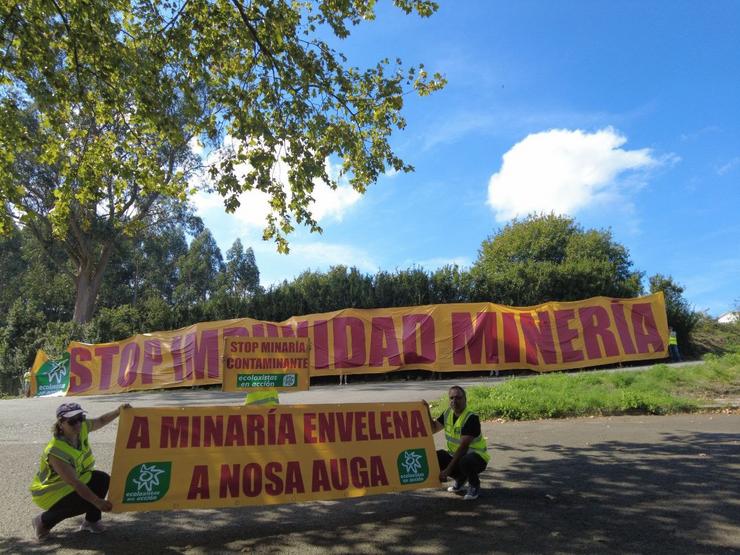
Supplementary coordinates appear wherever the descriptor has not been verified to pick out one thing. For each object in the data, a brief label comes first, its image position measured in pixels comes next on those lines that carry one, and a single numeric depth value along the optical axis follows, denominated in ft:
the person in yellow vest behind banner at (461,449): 16.01
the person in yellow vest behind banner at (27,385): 62.28
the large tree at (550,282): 75.25
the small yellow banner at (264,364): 19.94
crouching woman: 12.85
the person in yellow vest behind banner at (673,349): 65.31
